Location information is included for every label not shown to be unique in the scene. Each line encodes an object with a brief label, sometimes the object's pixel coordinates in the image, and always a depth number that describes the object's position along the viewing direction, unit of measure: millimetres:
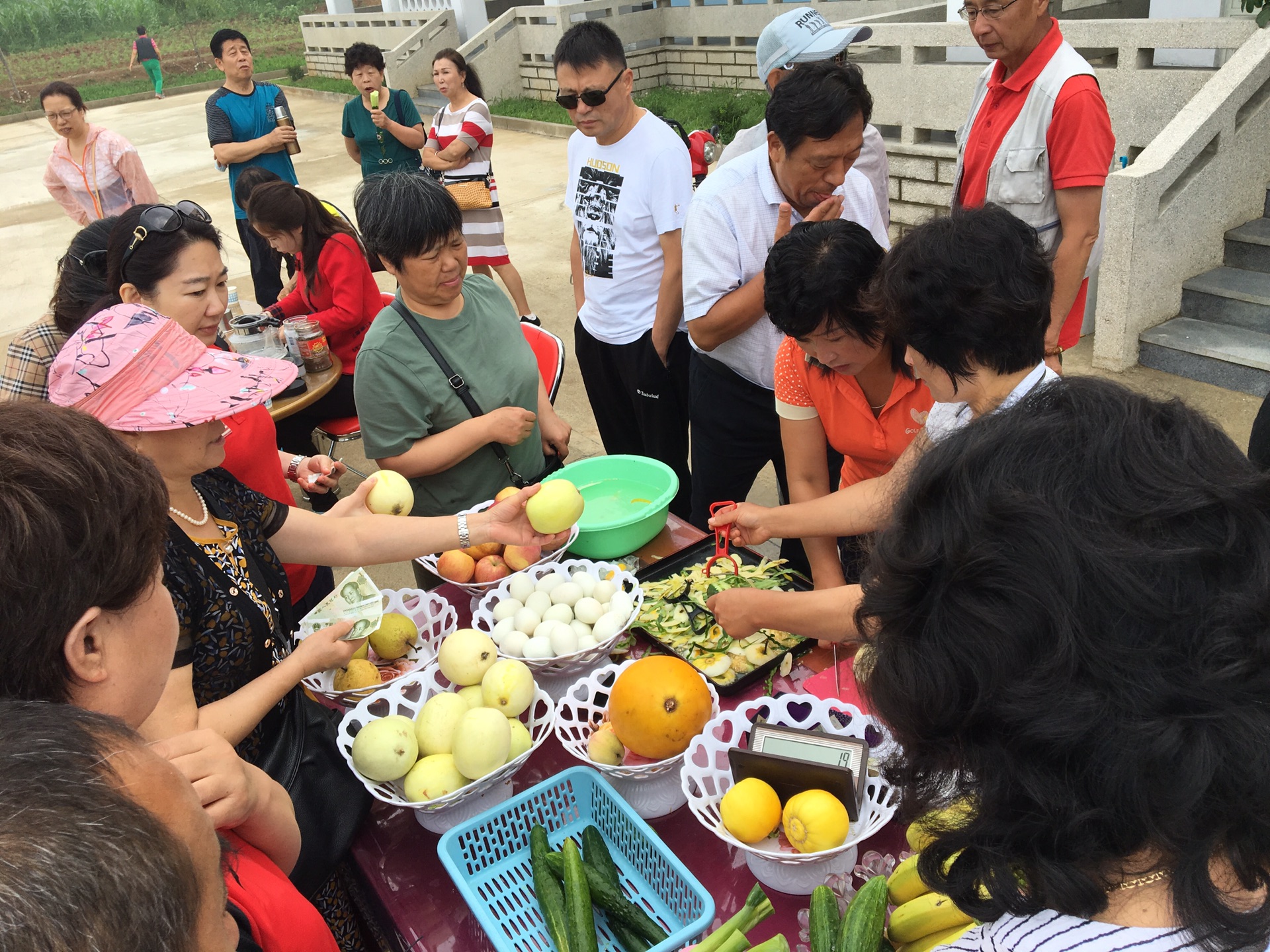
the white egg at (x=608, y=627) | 2084
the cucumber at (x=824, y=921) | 1373
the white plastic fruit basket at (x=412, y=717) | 1730
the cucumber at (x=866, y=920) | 1343
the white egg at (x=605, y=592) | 2227
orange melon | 1693
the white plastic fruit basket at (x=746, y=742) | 1530
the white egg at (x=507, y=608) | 2209
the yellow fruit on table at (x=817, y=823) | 1479
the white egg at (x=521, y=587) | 2277
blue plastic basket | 1533
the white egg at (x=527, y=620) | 2137
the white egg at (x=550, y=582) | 2285
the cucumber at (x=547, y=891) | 1502
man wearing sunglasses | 3645
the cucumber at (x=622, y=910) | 1503
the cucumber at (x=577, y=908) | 1485
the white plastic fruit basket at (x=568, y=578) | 2043
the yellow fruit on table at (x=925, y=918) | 1363
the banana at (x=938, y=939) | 1375
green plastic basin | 2561
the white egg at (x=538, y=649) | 2029
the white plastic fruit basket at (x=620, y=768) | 1710
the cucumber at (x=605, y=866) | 1511
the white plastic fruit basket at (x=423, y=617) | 2211
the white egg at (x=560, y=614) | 2141
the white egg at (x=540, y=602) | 2193
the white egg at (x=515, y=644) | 2060
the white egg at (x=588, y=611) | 2154
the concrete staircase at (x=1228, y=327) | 5035
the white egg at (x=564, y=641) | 2045
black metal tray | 2443
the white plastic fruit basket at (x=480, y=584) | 2395
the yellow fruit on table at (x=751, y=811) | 1520
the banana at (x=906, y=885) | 1449
